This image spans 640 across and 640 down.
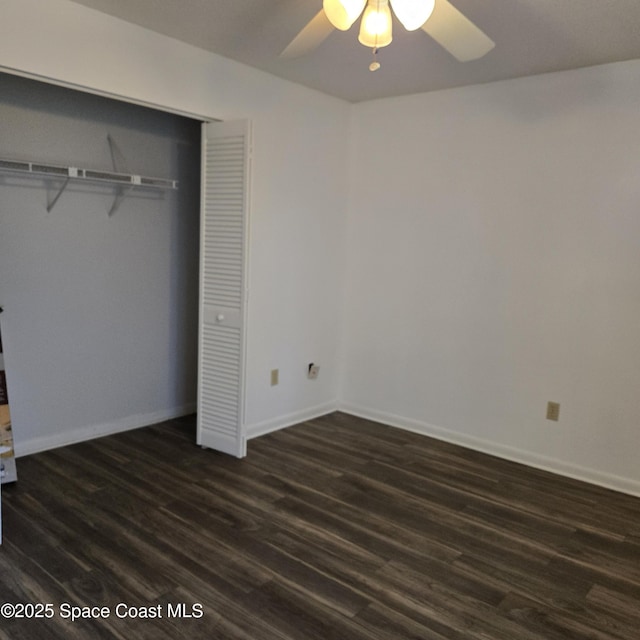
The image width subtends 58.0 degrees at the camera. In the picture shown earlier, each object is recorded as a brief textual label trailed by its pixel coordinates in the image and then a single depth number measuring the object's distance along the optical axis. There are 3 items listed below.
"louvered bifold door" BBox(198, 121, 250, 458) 3.42
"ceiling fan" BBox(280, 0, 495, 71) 1.89
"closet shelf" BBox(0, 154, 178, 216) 3.14
